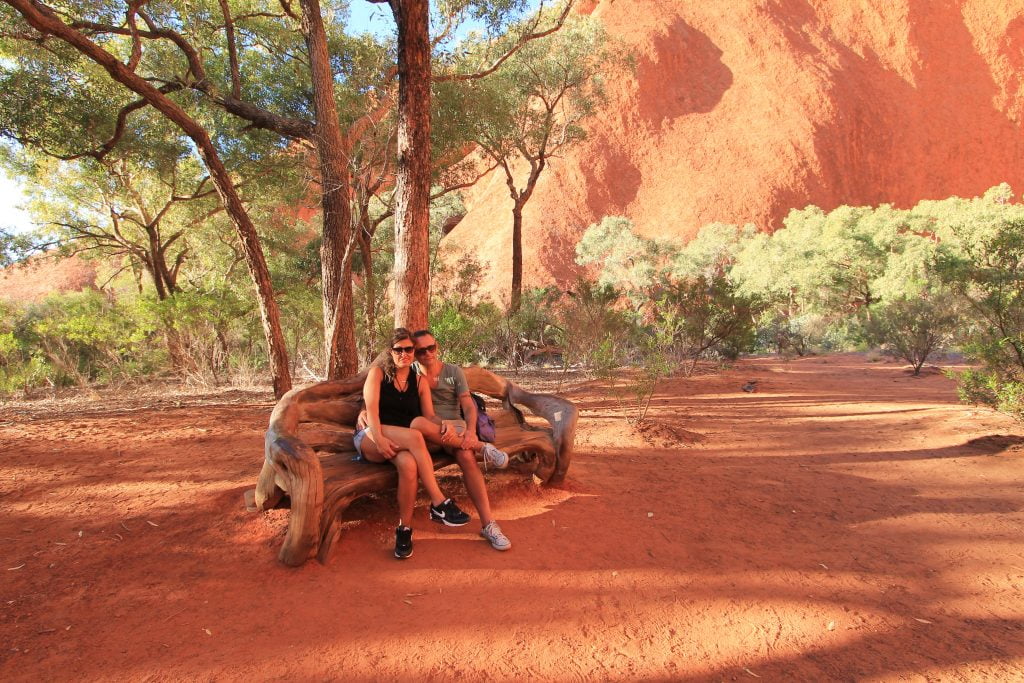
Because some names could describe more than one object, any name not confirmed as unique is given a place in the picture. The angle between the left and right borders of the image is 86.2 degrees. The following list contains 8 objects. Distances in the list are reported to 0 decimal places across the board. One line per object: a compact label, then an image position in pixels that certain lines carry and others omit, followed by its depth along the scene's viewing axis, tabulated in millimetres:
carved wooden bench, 2611
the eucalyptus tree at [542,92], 14023
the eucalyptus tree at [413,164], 4656
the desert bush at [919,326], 11398
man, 3059
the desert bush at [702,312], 10594
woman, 2922
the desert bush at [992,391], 4906
